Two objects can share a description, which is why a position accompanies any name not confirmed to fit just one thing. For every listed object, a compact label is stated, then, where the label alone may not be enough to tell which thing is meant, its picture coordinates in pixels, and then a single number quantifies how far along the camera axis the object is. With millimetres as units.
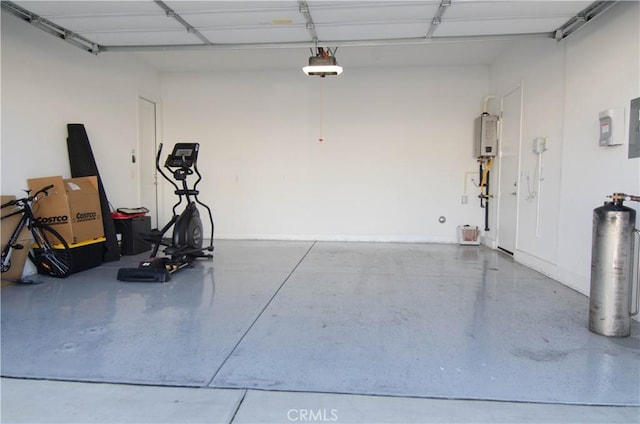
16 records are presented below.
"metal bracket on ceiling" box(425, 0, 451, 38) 3687
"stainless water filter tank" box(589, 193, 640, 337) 2820
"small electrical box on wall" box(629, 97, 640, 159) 3199
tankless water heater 6379
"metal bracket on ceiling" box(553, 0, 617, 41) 3538
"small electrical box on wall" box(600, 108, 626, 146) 3389
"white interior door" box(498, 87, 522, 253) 5645
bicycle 4266
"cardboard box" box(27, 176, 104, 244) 4551
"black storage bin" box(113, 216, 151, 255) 5855
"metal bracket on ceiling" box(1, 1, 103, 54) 3940
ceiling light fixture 4938
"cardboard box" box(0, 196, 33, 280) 4125
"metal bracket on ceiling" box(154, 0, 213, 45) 3813
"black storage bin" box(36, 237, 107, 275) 4664
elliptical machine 4492
